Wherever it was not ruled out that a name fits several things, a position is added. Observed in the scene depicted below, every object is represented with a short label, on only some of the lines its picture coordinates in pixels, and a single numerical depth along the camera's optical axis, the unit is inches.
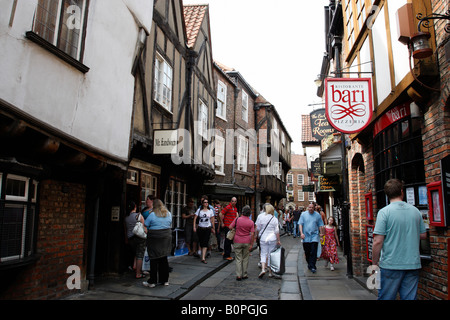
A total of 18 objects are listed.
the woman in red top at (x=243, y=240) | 314.8
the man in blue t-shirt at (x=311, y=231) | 348.5
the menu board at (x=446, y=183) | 169.9
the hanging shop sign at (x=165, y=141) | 321.4
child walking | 361.1
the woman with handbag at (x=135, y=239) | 282.8
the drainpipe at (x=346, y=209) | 314.7
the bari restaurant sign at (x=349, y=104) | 270.2
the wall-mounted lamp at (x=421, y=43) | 179.3
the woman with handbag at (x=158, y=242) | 265.6
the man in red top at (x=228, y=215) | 423.7
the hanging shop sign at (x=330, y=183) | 546.0
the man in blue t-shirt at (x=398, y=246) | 154.4
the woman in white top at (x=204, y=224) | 391.5
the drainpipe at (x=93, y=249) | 253.8
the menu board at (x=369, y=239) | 291.7
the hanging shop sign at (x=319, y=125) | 597.3
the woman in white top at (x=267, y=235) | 323.9
